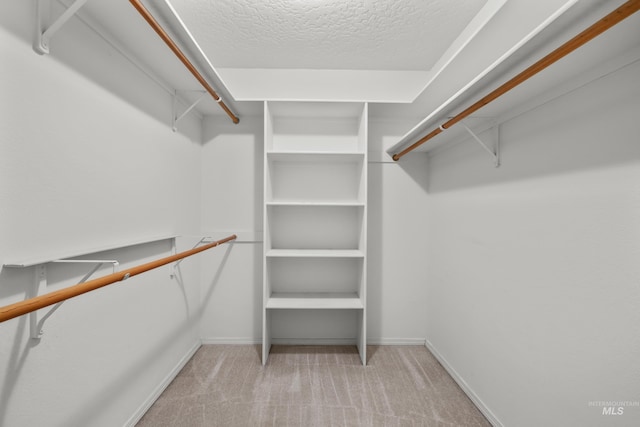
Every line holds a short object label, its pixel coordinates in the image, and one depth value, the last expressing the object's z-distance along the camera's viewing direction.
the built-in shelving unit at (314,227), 2.32
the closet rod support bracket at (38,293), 0.91
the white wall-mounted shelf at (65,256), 0.84
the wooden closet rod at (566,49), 0.62
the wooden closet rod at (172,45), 0.97
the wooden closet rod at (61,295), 0.61
